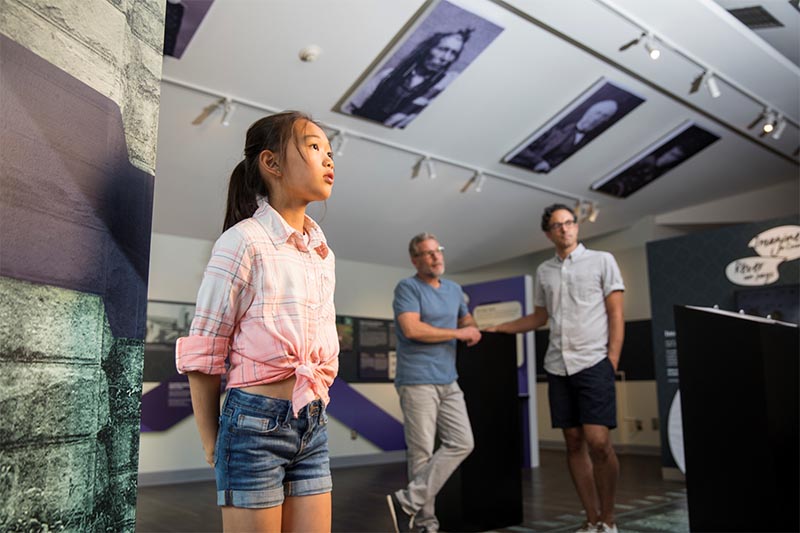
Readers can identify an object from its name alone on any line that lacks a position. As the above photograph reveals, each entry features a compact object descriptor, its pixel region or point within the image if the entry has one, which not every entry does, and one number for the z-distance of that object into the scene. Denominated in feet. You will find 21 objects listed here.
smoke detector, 13.85
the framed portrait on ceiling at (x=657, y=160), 20.26
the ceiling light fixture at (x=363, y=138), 14.80
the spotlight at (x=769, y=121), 18.90
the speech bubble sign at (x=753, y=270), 17.45
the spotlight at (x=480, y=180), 20.30
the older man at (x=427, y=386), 9.89
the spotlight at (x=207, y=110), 14.90
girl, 3.55
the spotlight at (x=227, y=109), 14.78
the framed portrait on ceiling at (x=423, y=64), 13.97
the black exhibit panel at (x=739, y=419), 8.04
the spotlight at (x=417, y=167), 18.99
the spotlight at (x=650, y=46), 14.85
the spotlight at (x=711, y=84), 16.44
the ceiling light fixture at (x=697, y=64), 14.61
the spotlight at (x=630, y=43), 14.96
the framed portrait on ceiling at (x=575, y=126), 17.67
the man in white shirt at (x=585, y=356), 9.50
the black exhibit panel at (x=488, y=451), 10.88
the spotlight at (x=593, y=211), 23.47
